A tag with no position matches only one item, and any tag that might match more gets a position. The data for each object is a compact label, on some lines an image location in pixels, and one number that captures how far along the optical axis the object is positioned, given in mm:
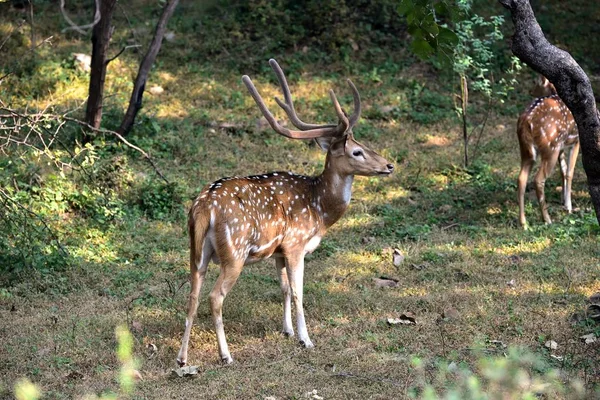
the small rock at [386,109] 29284
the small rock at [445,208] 23453
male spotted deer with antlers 14812
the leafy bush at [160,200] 22312
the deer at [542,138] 22859
